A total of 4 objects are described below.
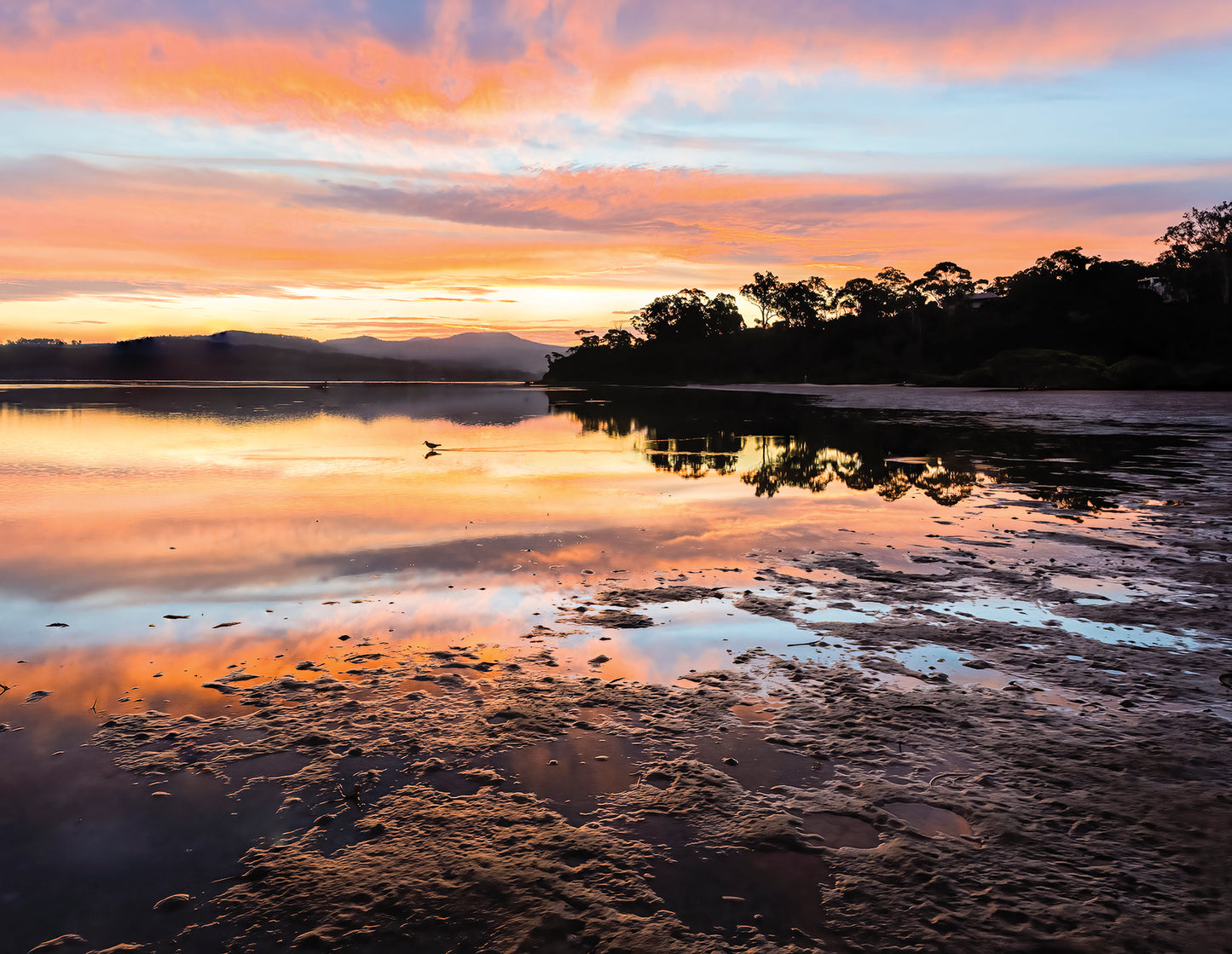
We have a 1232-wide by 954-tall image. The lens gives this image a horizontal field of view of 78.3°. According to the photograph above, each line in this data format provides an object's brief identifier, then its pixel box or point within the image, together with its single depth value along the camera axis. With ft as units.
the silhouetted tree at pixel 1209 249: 353.92
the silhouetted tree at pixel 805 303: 548.72
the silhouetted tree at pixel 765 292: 563.07
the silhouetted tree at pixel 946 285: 479.82
